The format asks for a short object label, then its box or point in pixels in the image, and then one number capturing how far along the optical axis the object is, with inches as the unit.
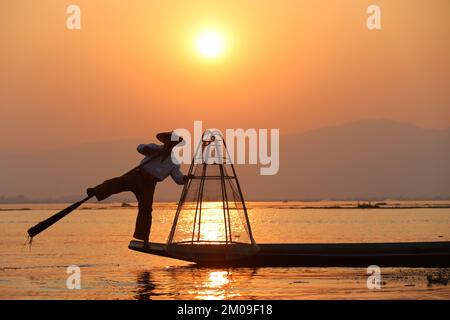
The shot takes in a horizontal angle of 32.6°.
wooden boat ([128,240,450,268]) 762.2
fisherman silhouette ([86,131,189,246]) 636.7
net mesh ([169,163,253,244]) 658.8
